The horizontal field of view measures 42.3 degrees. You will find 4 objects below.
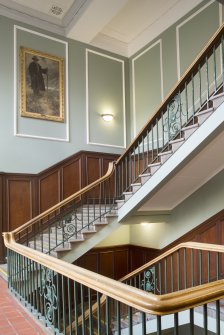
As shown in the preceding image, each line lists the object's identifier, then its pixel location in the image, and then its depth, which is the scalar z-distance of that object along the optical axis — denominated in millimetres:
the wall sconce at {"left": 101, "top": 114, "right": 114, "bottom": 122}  7363
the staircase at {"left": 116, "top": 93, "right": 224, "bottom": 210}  3402
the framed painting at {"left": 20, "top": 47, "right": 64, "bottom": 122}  6328
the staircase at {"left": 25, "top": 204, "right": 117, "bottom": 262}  4707
